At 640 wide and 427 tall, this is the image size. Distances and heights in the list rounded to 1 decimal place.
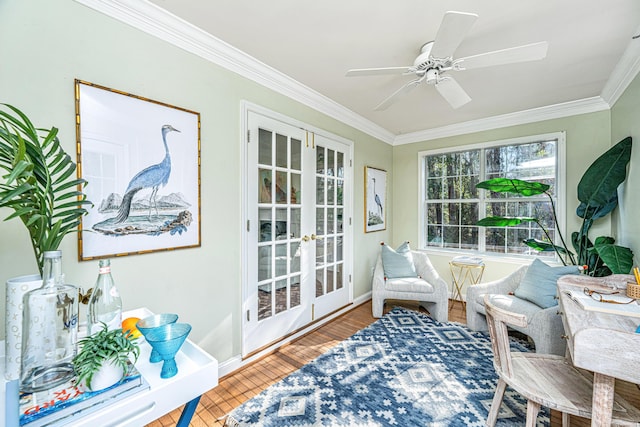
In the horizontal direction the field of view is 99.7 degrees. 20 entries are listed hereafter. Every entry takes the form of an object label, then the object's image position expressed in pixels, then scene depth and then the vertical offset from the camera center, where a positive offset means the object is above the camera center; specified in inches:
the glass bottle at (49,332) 33.7 -15.8
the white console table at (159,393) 31.9 -24.0
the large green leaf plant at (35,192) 34.8 +2.6
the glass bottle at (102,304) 41.1 -14.4
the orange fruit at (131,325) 47.3 -20.6
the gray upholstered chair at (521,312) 86.5 -36.3
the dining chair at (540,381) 48.3 -35.0
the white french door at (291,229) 94.3 -7.7
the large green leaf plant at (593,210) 90.7 -0.2
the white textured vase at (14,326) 36.2 -15.6
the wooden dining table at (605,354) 39.9 -22.2
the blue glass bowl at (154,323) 40.4 -18.2
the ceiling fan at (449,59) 54.7 +37.4
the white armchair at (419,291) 124.2 -38.1
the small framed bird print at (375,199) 153.3 +6.6
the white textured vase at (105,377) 32.9 -20.7
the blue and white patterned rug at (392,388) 67.5 -51.9
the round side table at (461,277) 145.6 -37.4
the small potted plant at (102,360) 32.6 -18.6
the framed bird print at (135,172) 59.5 +9.5
